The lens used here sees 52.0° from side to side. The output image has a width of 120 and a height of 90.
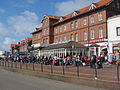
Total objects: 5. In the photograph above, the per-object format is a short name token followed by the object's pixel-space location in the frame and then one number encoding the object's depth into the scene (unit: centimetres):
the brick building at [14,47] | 7650
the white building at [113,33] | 2140
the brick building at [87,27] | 2473
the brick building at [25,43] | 6097
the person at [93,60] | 1180
